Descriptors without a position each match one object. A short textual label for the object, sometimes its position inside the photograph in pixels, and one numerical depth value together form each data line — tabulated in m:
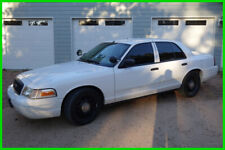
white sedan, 3.79
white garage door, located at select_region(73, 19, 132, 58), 9.61
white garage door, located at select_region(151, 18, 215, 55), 9.45
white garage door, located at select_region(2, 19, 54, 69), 9.78
